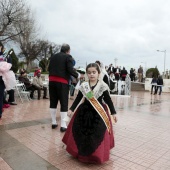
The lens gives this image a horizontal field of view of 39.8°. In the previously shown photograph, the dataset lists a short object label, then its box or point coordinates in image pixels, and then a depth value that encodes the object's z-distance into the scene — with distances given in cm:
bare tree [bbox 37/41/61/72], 4000
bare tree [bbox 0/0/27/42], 2588
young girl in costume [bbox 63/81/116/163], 343
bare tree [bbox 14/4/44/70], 2748
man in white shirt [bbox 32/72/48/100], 1082
